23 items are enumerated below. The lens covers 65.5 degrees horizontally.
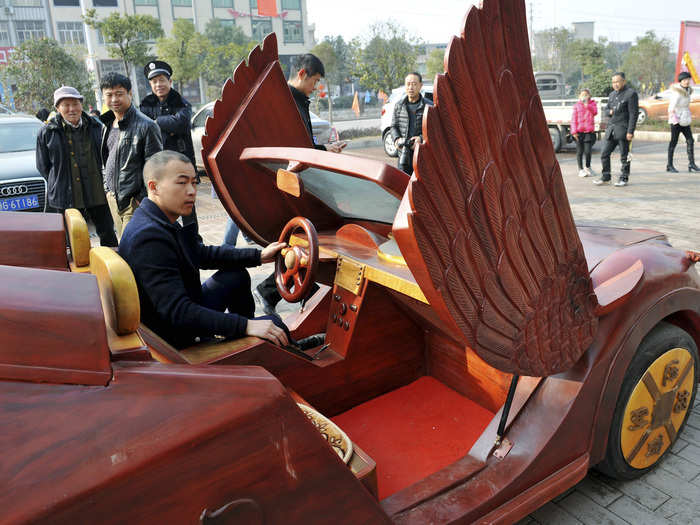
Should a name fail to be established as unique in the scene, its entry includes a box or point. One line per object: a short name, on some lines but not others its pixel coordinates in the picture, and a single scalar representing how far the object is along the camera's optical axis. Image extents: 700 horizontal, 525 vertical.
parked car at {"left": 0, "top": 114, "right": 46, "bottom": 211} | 6.45
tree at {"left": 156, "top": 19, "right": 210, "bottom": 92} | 30.39
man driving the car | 1.98
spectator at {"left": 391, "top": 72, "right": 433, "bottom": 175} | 5.81
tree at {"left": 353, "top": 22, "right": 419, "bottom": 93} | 21.16
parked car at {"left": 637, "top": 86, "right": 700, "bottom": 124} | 17.55
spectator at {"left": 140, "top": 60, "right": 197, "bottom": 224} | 4.70
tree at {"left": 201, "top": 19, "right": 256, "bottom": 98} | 34.03
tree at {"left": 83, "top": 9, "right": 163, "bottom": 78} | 21.95
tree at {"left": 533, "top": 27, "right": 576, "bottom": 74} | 47.50
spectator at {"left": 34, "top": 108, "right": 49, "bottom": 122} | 9.47
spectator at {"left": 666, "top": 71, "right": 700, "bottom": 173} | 8.98
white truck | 12.54
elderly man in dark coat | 4.72
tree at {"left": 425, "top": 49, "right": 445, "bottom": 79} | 35.75
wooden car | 1.07
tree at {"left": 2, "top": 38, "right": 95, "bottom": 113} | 16.98
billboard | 15.66
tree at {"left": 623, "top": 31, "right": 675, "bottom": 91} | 35.41
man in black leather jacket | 3.90
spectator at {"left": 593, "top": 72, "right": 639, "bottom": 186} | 8.21
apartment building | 46.75
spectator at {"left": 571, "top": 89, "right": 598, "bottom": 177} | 9.21
